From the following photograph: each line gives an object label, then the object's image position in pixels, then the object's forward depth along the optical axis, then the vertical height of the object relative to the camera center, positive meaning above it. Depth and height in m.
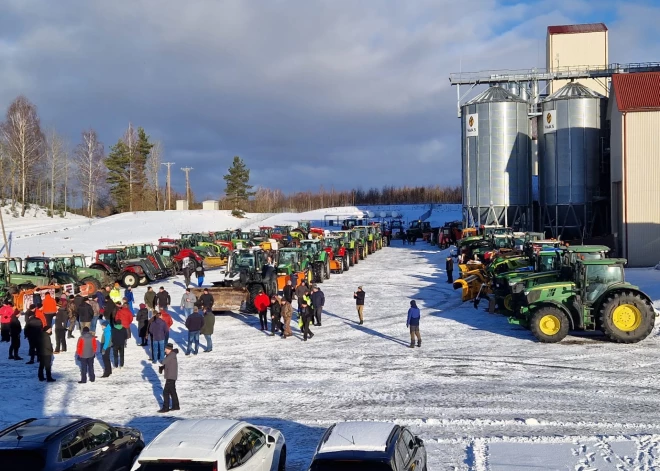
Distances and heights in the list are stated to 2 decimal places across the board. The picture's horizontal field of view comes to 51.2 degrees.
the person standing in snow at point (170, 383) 11.79 -2.82
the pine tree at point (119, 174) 78.00 +5.34
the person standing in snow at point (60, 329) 16.67 -2.62
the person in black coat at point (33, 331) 15.07 -2.41
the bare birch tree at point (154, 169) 93.44 +6.86
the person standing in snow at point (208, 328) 16.45 -2.65
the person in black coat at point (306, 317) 17.78 -2.66
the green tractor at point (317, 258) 29.90 -1.94
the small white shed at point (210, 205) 84.74 +1.60
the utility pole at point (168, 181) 84.94 +4.74
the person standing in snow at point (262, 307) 19.62 -2.58
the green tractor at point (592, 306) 16.09 -2.34
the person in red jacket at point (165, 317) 16.16 -2.30
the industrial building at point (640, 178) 32.50 +1.34
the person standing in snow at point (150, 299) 20.30 -2.35
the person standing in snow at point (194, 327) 16.08 -2.55
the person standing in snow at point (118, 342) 15.06 -2.66
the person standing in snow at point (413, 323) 16.38 -2.65
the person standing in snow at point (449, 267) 28.33 -2.29
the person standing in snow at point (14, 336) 16.22 -2.68
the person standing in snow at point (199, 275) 26.92 -2.22
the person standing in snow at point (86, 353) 13.81 -2.65
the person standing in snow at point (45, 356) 14.21 -2.78
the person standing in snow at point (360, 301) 19.98 -2.53
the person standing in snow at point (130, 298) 22.01 -2.51
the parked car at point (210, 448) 6.78 -2.37
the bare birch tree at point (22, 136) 66.12 +8.62
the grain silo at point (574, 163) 44.12 +2.95
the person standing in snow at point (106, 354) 14.57 -2.83
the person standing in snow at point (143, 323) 17.75 -2.67
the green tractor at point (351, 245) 37.84 -1.74
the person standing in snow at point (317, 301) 19.64 -2.48
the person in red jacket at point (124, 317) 15.84 -2.24
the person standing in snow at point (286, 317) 18.36 -2.71
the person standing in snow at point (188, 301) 19.83 -2.38
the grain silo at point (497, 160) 47.12 +3.44
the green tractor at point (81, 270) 27.38 -1.99
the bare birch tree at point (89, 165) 78.19 +6.47
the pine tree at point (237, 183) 93.94 +4.71
